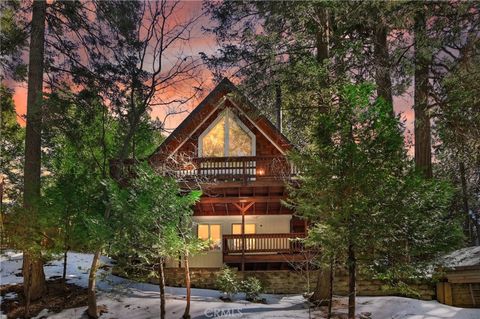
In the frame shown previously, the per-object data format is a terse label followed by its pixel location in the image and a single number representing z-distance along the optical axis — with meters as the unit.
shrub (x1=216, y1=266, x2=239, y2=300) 13.60
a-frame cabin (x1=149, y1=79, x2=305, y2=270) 15.67
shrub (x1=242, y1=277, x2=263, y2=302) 13.59
